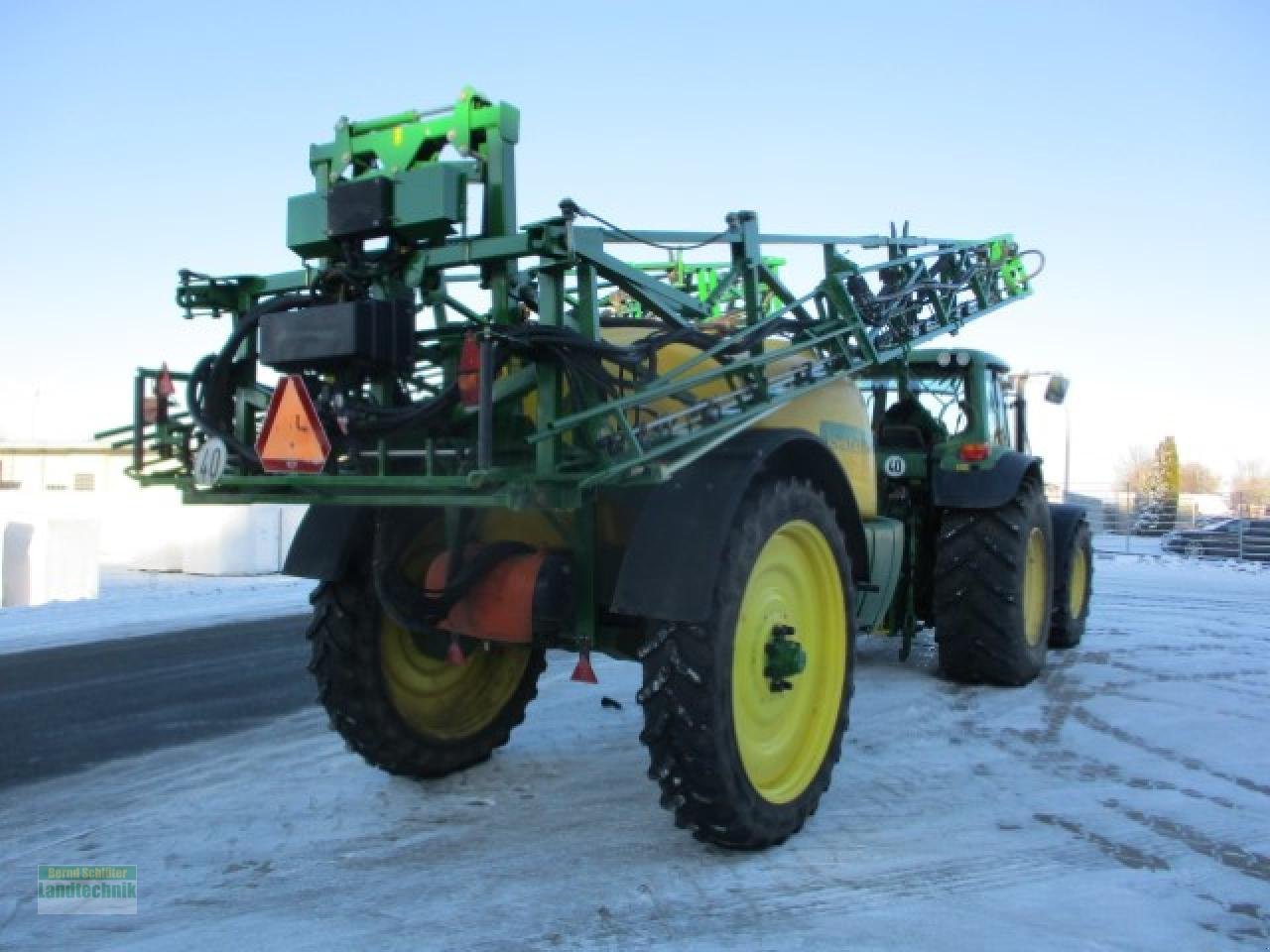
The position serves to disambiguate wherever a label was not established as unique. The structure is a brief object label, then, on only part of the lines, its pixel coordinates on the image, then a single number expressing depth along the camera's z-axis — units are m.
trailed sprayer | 3.54
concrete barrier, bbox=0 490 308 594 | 12.88
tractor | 6.79
